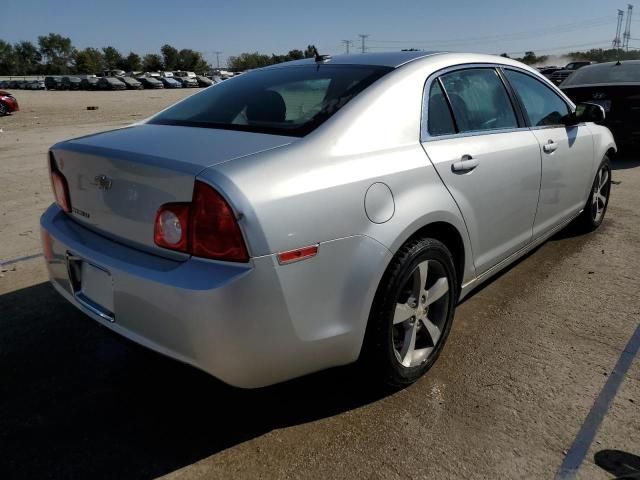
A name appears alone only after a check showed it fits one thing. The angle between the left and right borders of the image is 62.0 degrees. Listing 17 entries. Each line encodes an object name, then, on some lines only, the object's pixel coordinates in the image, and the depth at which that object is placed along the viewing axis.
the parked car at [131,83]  62.34
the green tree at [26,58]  116.00
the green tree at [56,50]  120.19
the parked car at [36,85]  64.06
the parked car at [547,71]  33.01
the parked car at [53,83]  63.81
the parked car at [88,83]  62.09
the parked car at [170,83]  65.06
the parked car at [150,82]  63.58
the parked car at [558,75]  28.58
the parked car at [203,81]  69.66
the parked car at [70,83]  62.84
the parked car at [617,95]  7.98
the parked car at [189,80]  67.44
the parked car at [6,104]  20.66
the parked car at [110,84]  59.99
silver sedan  1.86
